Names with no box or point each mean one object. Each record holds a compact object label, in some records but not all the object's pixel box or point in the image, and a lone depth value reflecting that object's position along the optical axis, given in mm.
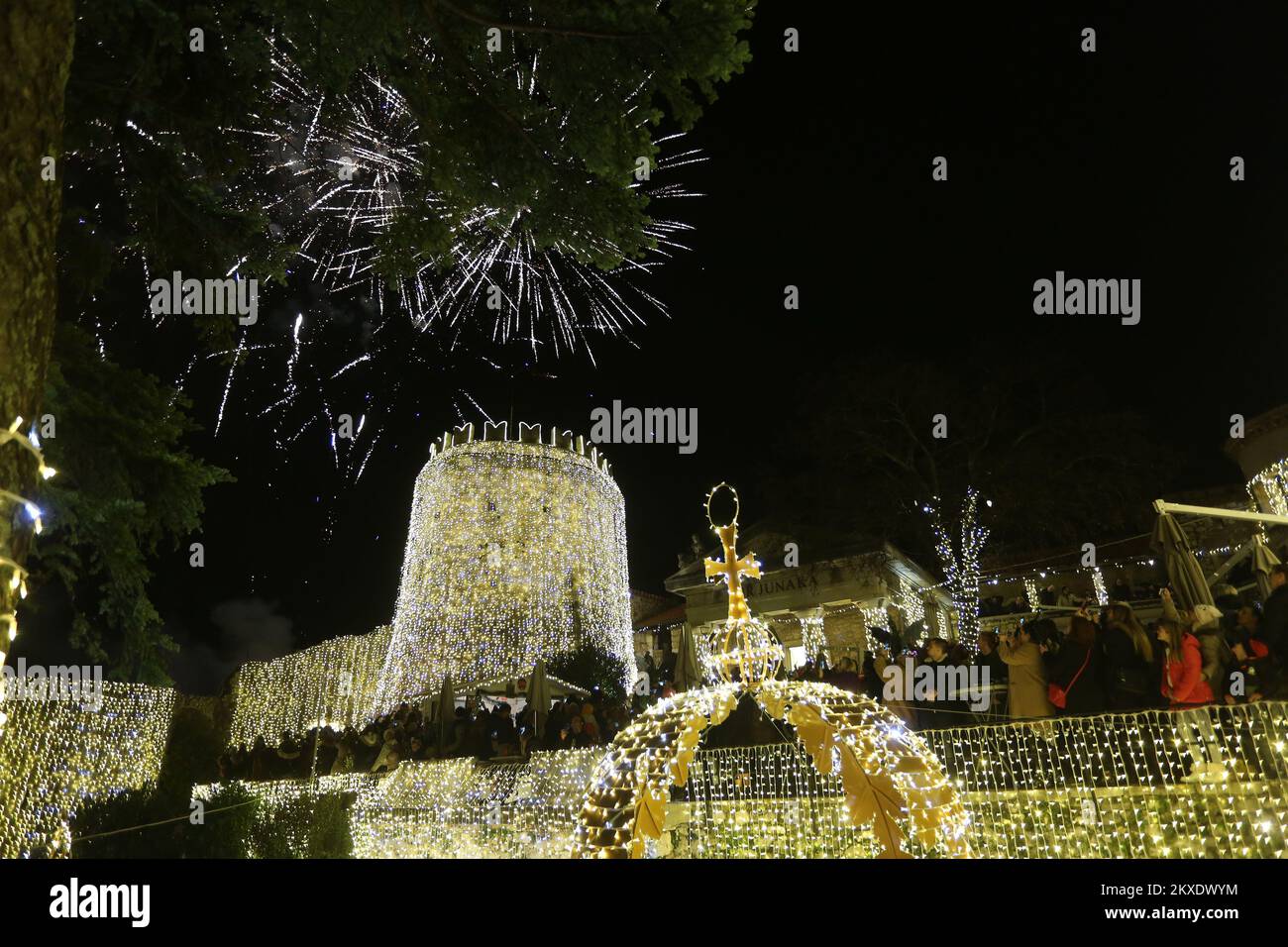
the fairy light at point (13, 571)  2865
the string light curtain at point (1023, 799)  5922
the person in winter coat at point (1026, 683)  7707
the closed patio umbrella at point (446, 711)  12660
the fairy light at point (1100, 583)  22266
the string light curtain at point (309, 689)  24844
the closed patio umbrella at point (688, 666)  11969
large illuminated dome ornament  5086
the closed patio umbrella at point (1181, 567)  8219
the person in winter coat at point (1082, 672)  7477
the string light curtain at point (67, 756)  9742
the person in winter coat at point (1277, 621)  6477
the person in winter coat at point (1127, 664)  7320
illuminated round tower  21453
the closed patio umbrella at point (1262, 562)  9812
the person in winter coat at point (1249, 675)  6910
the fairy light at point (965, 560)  19016
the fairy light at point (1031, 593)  21156
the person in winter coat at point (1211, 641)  6883
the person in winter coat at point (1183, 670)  6758
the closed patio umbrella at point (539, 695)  13055
